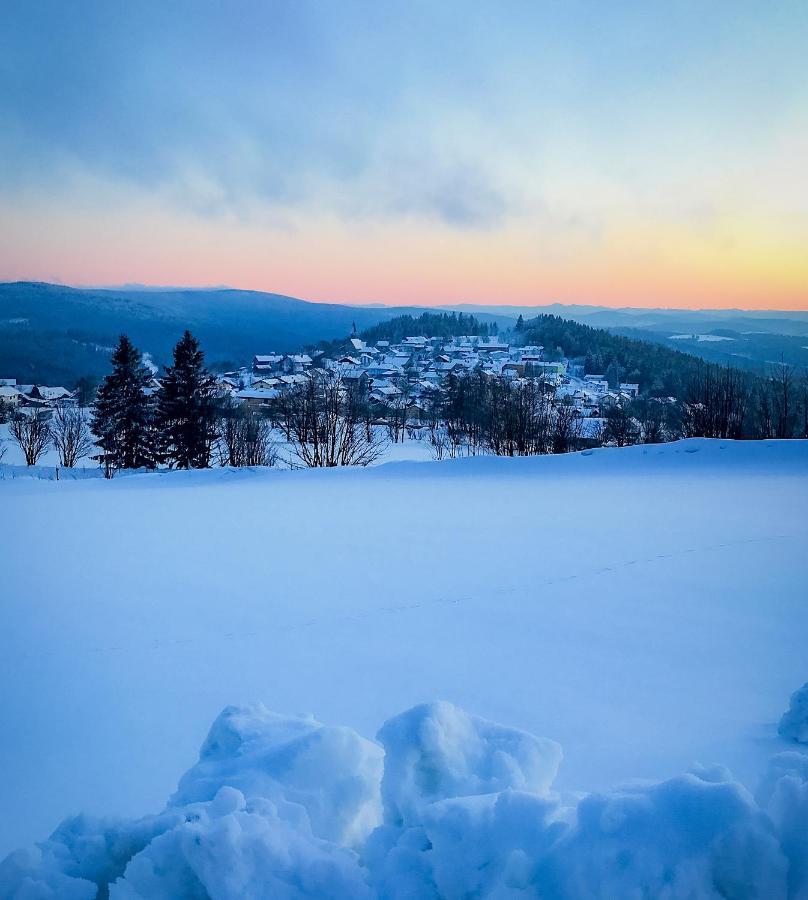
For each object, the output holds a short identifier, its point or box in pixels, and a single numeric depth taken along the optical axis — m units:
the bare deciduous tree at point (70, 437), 33.38
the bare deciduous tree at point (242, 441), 27.25
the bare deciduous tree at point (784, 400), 19.23
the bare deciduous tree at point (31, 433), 31.98
